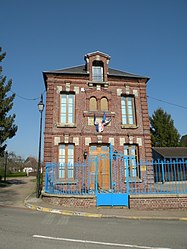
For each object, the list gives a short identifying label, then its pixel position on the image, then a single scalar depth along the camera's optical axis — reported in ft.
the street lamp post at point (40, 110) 38.70
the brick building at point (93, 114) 43.11
